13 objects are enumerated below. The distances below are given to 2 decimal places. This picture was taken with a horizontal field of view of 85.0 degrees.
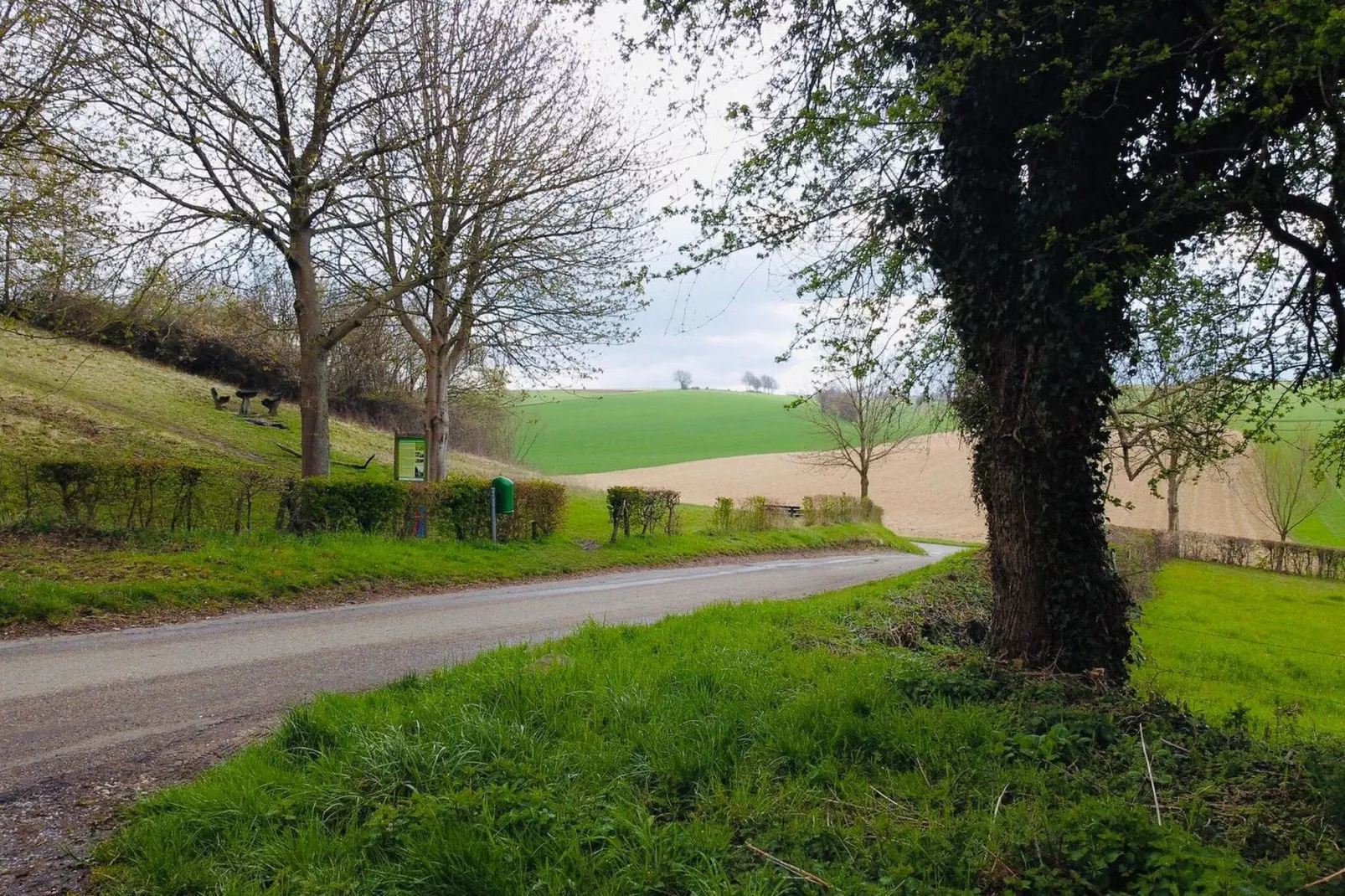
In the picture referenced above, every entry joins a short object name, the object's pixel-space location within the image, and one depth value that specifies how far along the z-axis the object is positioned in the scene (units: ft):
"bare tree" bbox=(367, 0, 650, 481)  46.78
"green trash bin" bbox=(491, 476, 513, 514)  46.19
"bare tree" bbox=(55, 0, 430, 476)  38.01
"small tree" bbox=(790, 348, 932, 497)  106.73
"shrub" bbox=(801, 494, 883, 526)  85.30
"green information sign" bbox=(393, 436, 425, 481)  47.62
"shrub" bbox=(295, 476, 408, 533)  38.75
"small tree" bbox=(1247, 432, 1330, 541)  104.99
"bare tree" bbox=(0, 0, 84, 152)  33.86
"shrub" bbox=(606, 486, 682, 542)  55.47
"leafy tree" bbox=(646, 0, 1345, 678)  15.81
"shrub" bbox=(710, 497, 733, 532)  68.39
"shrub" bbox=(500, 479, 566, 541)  48.70
